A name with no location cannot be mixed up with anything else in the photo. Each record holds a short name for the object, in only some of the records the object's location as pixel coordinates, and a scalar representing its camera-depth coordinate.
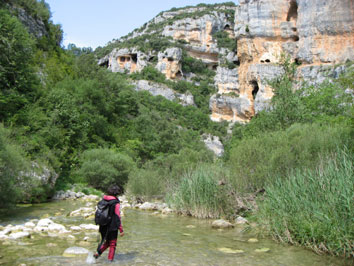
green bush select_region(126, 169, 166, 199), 16.62
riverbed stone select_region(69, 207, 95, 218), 11.10
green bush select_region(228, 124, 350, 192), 10.16
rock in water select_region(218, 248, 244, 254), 6.59
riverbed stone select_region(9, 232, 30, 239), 7.15
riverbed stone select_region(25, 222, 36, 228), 8.44
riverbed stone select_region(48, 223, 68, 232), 8.21
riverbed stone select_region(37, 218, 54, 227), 8.48
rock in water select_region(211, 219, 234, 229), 9.35
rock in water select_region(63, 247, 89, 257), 5.97
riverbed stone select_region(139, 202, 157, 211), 14.31
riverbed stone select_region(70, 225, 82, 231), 8.50
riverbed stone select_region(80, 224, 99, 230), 8.69
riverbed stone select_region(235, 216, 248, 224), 9.96
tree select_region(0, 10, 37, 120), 18.73
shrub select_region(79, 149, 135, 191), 20.55
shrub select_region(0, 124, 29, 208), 9.13
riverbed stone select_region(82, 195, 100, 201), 17.05
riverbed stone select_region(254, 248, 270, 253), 6.58
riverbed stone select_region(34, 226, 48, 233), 8.09
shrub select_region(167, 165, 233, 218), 10.87
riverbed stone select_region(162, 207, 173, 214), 12.77
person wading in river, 5.20
